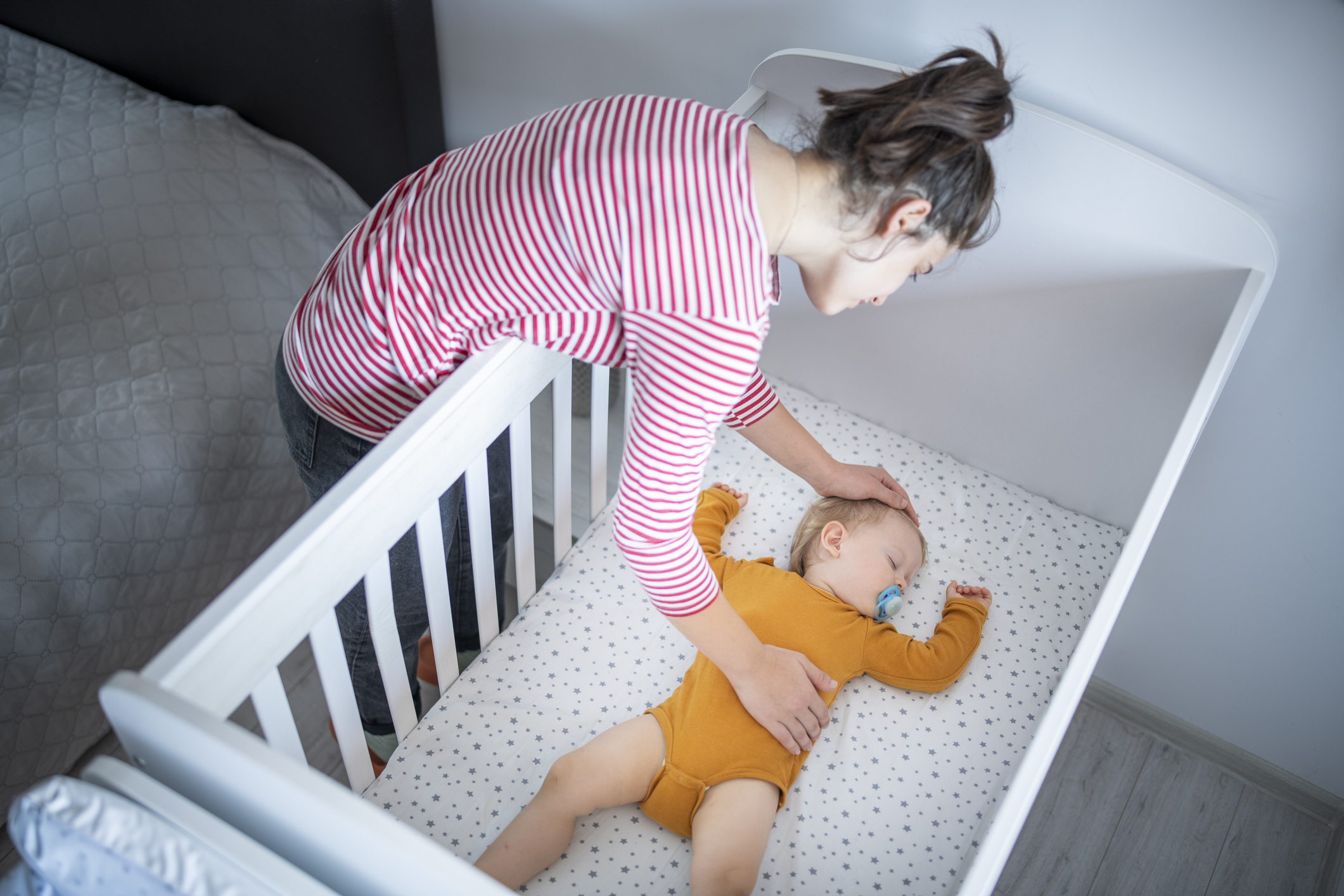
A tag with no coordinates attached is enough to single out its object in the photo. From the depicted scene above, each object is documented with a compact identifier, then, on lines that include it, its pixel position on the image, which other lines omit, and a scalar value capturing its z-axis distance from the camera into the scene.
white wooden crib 0.60
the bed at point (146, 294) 1.23
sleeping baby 0.93
